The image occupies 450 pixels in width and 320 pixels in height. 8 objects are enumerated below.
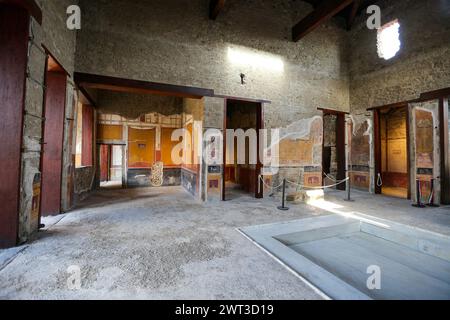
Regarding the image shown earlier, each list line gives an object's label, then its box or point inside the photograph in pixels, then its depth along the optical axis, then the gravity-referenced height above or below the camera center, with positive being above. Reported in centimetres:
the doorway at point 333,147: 830 +87
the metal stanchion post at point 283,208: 519 -105
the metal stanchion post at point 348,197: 635 -93
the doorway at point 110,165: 1106 -5
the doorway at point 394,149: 970 +89
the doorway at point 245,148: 676 +70
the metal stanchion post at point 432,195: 579 -76
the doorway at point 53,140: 433 +49
